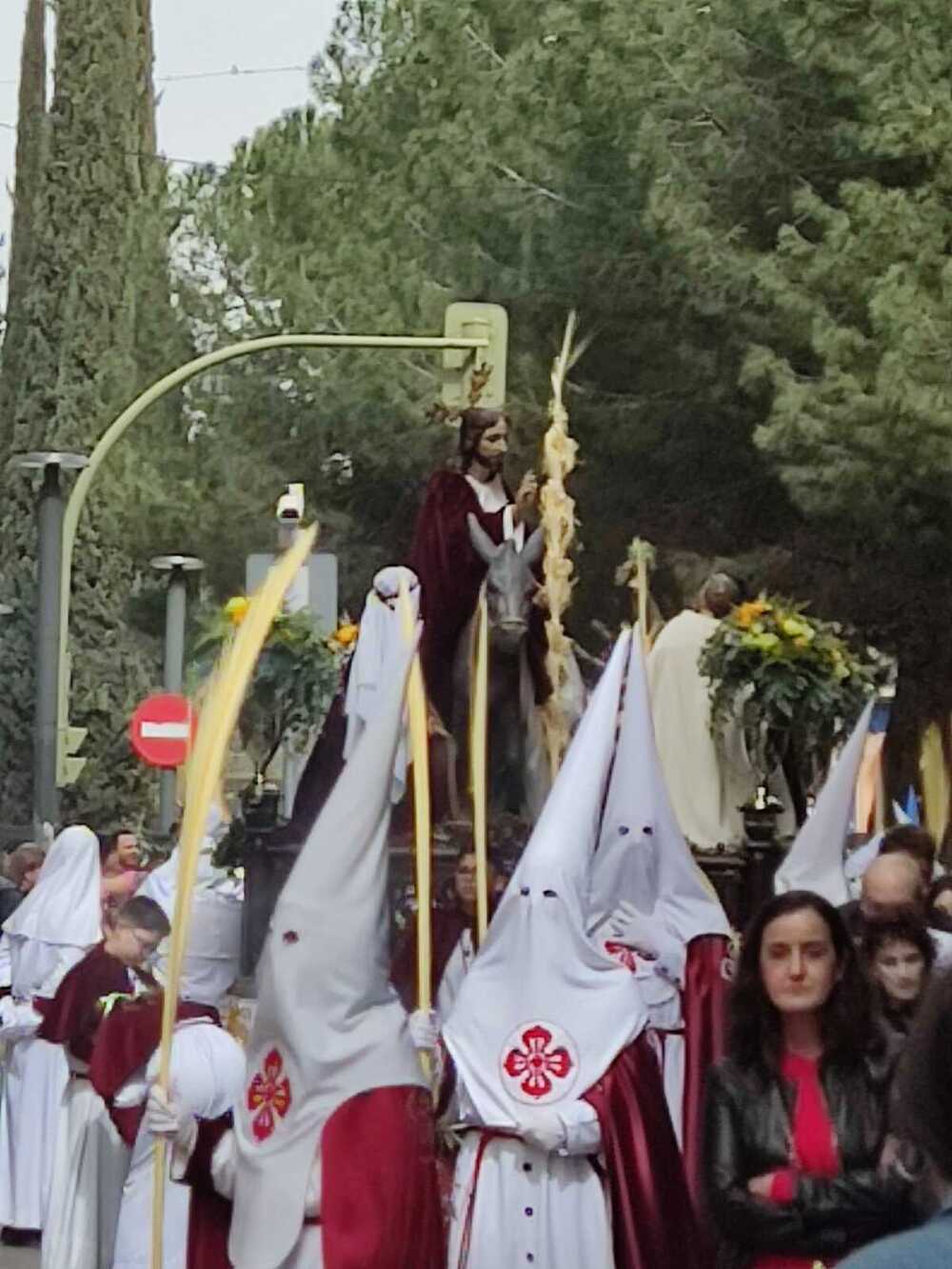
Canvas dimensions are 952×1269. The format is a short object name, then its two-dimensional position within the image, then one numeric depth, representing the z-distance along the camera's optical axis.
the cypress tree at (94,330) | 38.31
